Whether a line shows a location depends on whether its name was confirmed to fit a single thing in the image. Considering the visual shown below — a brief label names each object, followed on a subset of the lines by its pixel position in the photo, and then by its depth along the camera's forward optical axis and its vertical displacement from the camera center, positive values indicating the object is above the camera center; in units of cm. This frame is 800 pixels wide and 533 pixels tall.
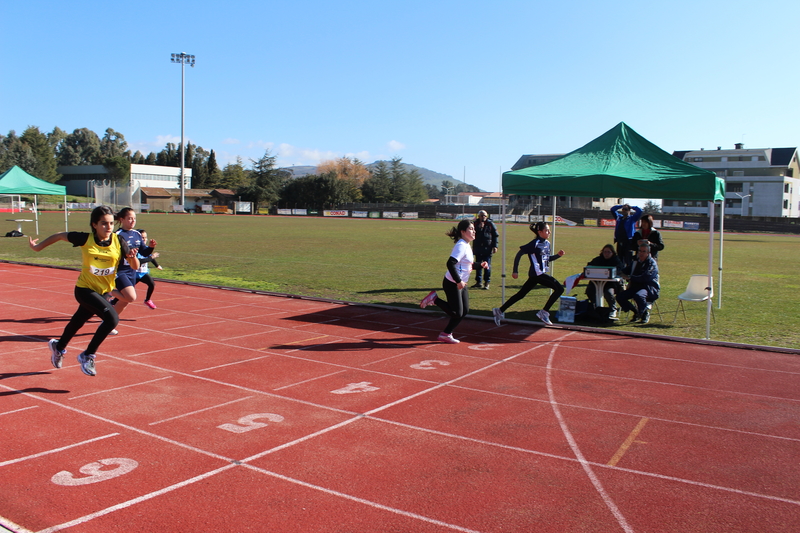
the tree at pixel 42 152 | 10919 +1346
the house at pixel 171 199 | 9106 +441
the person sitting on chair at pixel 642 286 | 1045 -93
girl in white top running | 862 -67
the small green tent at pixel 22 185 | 2403 +154
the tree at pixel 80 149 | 14150 +1785
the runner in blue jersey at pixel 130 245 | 760 -43
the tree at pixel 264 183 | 9888 +757
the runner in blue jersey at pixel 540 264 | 980 -53
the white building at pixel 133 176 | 11553 +963
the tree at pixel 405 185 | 10899 +857
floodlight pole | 8445 +2391
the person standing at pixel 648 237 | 1066 -5
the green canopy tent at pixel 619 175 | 956 +101
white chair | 1041 -97
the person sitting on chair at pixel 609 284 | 1089 -93
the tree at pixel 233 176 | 12712 +1074
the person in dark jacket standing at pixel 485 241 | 1479 -26
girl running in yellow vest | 645 -63
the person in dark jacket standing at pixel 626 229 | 1133 +9
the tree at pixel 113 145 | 15400 +2102
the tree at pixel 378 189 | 10666 +724
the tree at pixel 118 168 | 12031 +1126
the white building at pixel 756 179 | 7959 +782
